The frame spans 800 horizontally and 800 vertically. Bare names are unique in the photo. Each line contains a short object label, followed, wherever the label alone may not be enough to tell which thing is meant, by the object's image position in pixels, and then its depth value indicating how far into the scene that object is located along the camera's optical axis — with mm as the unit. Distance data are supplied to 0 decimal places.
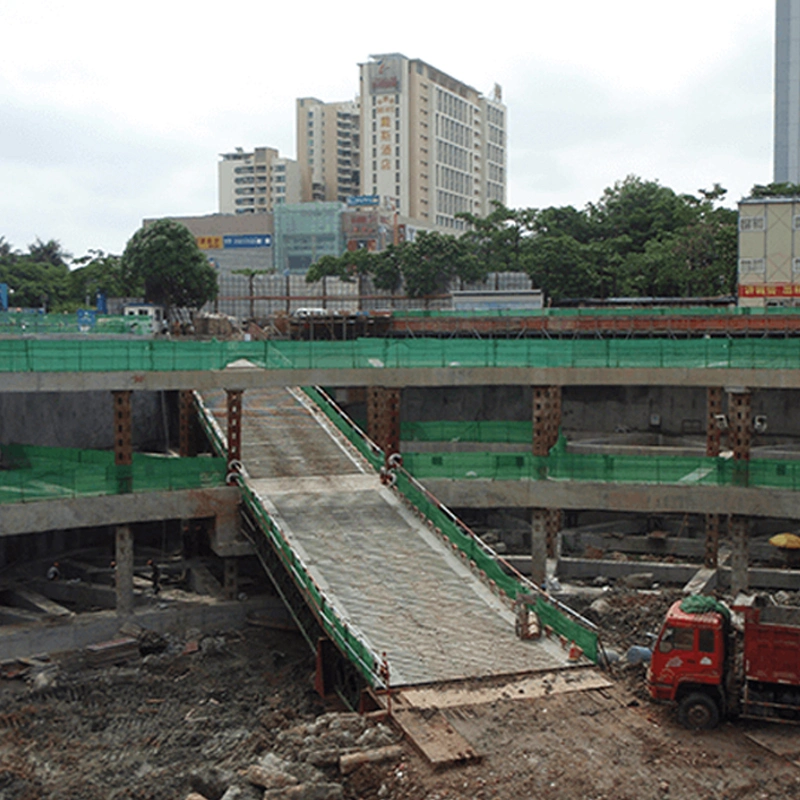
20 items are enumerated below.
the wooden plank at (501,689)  24406
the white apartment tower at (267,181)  192375
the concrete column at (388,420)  42969
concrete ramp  26938
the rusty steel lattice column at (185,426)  46750
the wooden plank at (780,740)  21953
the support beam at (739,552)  41125
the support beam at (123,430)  38219
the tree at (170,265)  82188
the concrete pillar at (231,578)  38750
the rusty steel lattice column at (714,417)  43125
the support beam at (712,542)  42375
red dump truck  23219
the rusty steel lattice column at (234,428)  39375
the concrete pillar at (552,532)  44469
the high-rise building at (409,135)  173375
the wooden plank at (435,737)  21484
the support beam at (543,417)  43500
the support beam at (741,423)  41719
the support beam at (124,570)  36969
